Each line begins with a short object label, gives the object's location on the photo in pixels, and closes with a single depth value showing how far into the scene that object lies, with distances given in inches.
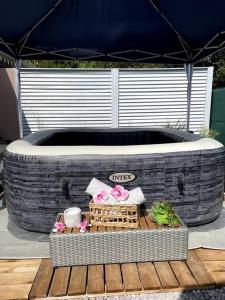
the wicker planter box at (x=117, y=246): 73.3
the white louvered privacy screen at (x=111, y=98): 238.2
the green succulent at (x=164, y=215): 76.9
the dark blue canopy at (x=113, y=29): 113.4
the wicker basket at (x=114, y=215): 77.2
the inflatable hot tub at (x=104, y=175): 86.2
